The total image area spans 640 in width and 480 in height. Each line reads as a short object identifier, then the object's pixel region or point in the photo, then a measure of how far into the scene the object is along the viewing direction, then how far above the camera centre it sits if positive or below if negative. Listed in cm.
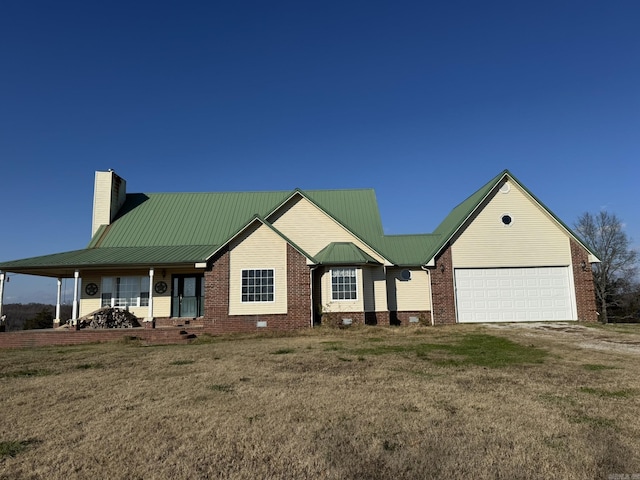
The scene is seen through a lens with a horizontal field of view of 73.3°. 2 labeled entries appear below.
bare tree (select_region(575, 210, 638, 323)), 4125 +172
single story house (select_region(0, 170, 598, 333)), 1945 +104
